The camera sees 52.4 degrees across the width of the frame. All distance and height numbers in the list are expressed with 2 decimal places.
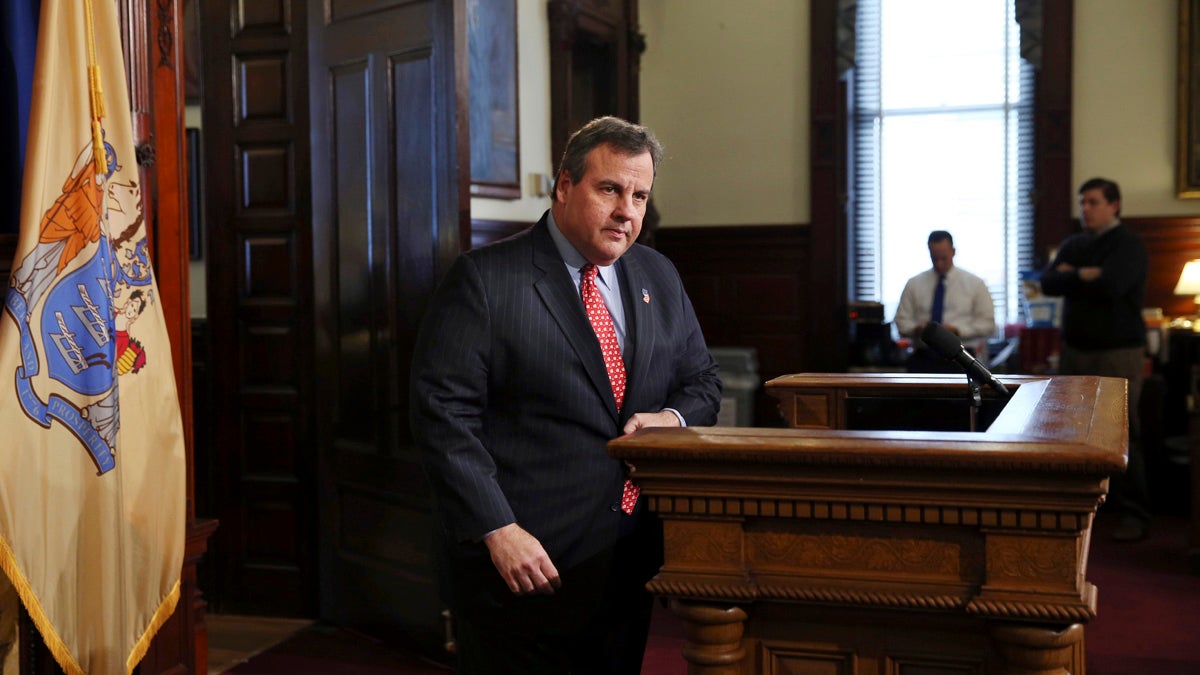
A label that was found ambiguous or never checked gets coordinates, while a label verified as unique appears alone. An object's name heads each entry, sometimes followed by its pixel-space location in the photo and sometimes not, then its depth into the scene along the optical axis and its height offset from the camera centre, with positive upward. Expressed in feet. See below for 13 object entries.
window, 25.72 +2.50
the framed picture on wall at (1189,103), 23.84 +3.03
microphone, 6.77 -0.50
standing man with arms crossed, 19.08 -0.54
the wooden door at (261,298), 15.87 -0.40
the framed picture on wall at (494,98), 19.40 +2.74
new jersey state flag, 8.21 -0.77
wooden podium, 5.07 -1.24
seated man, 22.41 -0.76
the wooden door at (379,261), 13.30 +0.06
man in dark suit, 6.95 -0.88
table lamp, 22.49 -0.42
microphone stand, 7.02 -0.79
